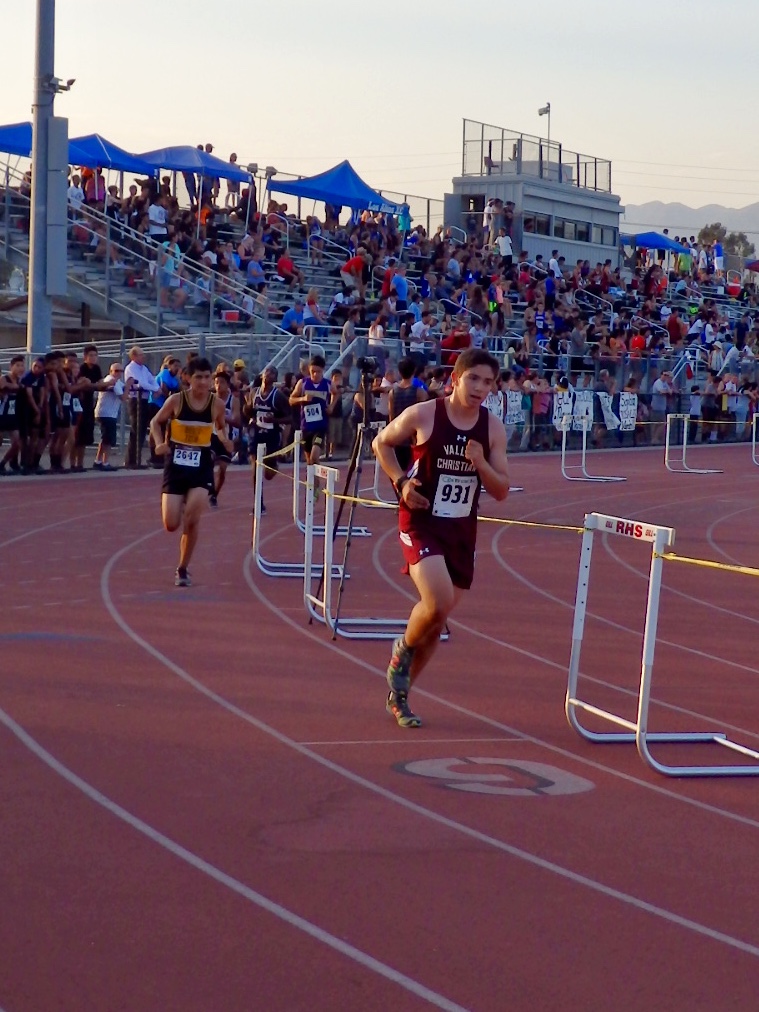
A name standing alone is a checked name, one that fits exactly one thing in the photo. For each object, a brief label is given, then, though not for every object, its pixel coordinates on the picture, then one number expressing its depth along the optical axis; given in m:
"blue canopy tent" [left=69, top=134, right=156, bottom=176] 29.75
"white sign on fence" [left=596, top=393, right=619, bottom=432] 32.53
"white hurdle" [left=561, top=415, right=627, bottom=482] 24.06
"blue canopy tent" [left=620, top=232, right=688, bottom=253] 51.81
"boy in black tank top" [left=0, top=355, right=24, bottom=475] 21.14
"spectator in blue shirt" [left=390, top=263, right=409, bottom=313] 32.06
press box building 46.47
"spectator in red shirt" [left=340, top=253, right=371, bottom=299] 32.19
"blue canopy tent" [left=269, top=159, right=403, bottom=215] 34.28
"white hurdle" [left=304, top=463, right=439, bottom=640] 10.16
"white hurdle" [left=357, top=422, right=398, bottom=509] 19.12
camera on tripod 14.29
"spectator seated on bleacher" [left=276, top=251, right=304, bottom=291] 31.64
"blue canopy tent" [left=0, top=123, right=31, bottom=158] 28.58
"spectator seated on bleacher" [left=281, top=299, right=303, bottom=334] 27.67
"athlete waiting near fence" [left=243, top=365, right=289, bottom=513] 17.86
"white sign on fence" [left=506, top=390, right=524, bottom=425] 29.48
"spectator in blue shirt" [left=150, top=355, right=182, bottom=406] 22.23
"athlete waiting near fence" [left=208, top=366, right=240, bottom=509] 12.41
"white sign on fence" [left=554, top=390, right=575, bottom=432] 30.34
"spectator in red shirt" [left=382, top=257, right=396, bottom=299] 32.02
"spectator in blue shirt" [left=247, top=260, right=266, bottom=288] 30.36
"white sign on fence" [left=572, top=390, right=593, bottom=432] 31.22
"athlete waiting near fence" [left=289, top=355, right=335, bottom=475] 18.56
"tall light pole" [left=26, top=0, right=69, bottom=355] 23.03
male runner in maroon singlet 7.28
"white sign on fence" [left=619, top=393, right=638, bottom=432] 32.97
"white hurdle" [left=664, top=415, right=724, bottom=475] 27.55
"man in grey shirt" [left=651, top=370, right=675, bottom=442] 34.12
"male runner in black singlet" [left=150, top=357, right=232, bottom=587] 11.84
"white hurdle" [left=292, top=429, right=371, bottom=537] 13.98
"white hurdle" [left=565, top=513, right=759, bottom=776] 6.71
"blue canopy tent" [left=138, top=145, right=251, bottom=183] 30.94
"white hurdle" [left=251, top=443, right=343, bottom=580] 13.17
